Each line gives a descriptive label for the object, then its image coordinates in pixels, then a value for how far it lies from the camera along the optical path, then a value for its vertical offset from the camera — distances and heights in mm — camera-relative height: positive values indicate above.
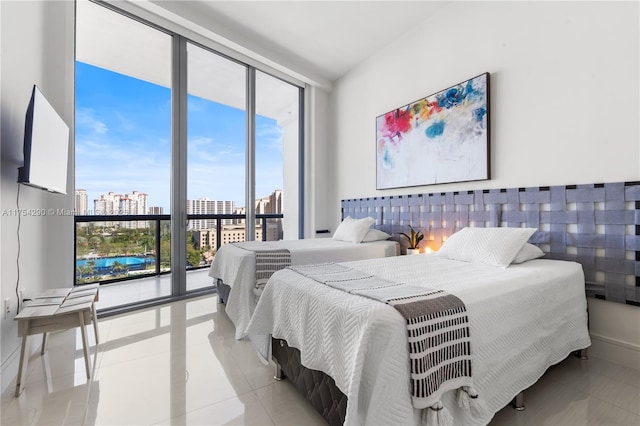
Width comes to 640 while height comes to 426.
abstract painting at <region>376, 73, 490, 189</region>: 2654 +802
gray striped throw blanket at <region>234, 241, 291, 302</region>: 2443 -410
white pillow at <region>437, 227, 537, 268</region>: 1961 -223
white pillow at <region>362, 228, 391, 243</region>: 3387 -248
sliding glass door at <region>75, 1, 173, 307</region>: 2910 +703
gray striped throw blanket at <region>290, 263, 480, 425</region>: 1021 -493
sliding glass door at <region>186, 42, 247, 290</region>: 3559 +783
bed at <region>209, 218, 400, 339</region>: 2420 -403
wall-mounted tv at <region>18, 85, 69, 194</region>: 1712 +454
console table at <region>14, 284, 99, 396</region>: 1607 -576
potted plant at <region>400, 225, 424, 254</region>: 3129 -286
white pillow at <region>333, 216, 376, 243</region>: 3352 -177
